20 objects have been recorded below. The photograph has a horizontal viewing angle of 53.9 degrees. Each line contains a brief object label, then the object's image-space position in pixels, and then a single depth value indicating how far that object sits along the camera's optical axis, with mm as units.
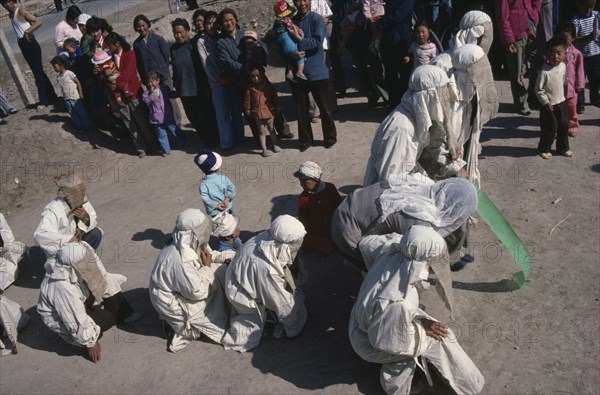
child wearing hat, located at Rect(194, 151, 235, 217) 6105
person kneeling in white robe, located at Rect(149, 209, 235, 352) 4957
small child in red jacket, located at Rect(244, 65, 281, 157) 7675
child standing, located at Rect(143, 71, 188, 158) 8391
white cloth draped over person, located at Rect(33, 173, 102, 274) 5758
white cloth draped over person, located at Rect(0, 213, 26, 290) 6602
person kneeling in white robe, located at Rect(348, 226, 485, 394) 3953
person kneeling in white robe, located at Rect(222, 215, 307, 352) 4832
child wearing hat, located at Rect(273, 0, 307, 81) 7531
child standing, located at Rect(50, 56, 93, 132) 8938
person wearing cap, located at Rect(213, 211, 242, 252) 6090
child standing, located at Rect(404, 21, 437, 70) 7574
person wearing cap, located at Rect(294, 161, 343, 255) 6012
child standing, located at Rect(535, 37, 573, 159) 6707
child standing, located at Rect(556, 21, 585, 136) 6840
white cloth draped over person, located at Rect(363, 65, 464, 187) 5344
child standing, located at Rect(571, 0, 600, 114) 7527
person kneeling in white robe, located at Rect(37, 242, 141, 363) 5117
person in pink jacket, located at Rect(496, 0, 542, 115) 7887
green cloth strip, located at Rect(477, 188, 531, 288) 5246
